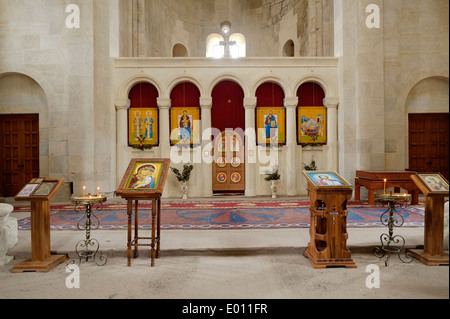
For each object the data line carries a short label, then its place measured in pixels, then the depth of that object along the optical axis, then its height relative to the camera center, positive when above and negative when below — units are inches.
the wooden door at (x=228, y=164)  413.4 -15.5
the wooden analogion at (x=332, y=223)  164.4 -37.7
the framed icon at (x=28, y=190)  166.4 -20.2
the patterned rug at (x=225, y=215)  243.4 -56.7
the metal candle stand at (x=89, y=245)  165.4 -54.3
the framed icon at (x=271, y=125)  409.4 +35.7
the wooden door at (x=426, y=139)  404.5 +16.5
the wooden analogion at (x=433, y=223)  165.7 -39.0
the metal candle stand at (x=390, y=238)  170.1 -48.9
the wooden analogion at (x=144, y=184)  164.1 -17.0
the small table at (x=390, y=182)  315.0 -30.5
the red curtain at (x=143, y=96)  410.6 +74.6
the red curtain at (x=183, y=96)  410.6 +73.7
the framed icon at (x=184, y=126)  404.5 +34.5
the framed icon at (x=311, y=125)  410.0 +35.6
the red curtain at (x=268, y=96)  415.2 +74.6
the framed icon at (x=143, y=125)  406.3 +36.1
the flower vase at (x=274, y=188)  389.7 -45.4
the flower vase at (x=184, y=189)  390.7 -45.9
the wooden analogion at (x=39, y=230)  163.3 -41.7
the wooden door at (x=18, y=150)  394.0 +4.0
